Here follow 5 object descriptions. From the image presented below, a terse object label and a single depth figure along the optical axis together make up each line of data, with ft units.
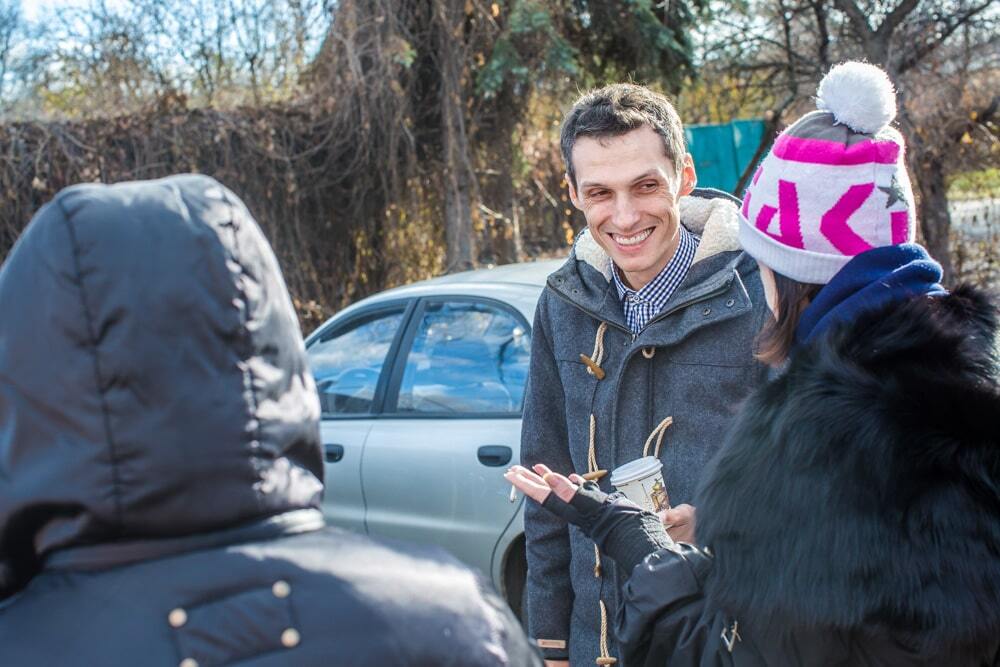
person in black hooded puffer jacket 3.31
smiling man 7.34
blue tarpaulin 35.27
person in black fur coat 4.57
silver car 13.85
